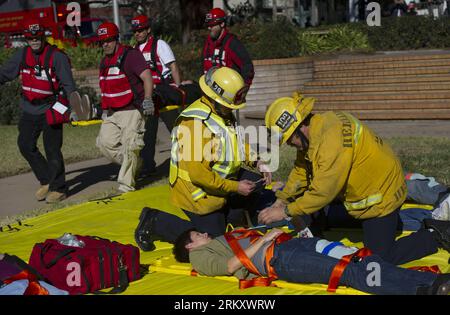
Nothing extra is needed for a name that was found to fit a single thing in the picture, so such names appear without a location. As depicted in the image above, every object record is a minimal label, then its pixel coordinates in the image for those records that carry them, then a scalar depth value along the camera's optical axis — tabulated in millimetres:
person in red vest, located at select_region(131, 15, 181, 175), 10375
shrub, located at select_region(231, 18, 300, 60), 17516
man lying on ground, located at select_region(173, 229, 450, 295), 5246
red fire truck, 23641
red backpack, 5648
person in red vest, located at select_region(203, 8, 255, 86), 10453
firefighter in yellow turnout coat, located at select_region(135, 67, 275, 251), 6512
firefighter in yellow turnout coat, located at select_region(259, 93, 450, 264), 5625
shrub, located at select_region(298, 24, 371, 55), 21234
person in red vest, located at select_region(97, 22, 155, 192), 9203
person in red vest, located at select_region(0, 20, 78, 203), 9258
